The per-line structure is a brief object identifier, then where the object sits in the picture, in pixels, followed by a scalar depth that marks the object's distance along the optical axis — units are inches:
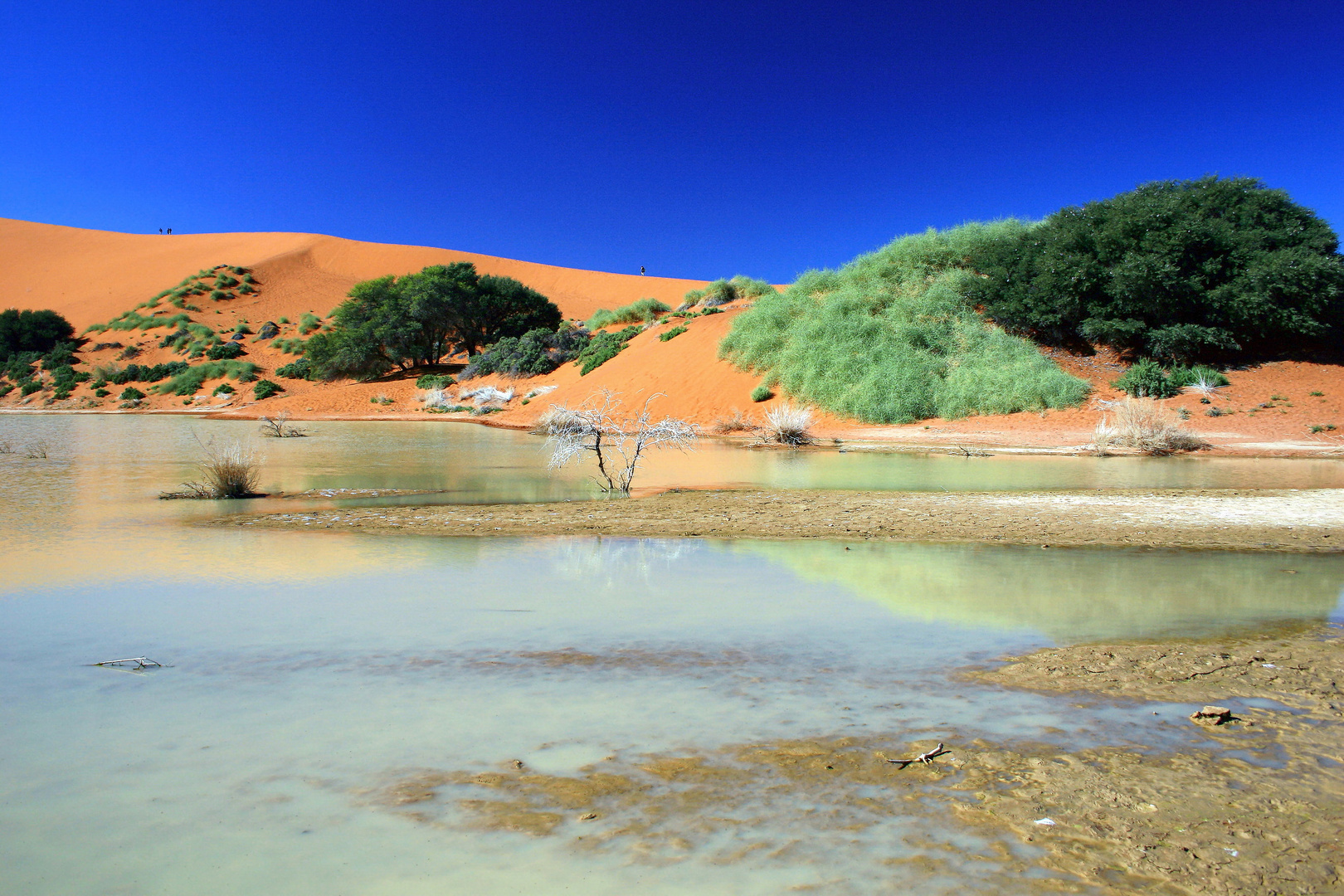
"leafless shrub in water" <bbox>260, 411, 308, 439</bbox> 878.8
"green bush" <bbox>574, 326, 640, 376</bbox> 1341.0
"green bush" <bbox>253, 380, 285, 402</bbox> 1509.6
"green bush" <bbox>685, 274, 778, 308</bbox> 1549.0
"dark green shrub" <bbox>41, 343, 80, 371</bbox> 1784.0
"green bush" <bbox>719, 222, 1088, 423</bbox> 933.2
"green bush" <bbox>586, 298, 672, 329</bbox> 1734.7
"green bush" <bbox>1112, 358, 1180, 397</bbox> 906.7
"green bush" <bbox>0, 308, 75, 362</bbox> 1902.1
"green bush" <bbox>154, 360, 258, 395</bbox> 1590.8
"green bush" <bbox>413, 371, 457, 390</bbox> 1454.2
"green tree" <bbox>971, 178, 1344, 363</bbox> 962.1
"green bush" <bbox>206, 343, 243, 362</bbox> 1817.2
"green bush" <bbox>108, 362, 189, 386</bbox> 1676.9
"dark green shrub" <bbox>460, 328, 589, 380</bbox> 1406.3
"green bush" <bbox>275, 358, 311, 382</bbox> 1662.2
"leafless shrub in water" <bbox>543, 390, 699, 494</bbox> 476.1
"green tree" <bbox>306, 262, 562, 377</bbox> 1592.0
